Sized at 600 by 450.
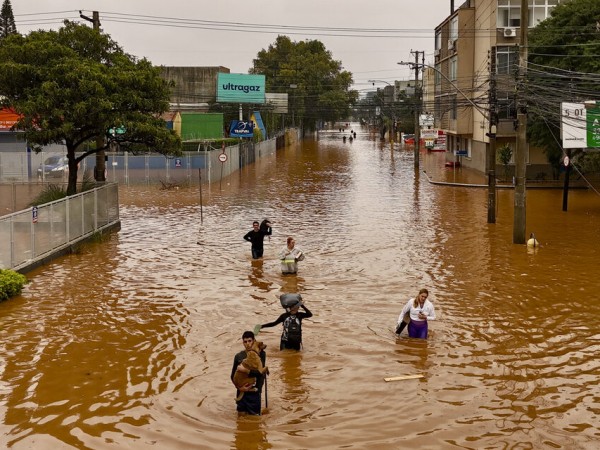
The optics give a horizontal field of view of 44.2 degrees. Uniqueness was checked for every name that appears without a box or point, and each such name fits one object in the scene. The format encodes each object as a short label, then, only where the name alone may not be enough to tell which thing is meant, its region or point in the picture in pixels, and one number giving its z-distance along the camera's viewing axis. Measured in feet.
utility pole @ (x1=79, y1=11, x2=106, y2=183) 97.12
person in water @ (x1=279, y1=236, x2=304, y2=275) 64.39
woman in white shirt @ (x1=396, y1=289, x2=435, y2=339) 45.65
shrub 55.11
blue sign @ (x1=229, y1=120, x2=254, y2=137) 216.06
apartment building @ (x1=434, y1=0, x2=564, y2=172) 158.40
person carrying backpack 42.45
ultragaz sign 285.84
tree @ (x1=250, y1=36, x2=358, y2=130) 404.57
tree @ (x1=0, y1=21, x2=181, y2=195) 81.56
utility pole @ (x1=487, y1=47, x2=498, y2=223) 91.35
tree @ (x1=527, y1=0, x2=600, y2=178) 110.22
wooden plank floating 39.08
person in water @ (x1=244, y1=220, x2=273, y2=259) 71.51
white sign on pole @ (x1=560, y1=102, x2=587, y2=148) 97.04
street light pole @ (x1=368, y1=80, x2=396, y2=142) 381.32
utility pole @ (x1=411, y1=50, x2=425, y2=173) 187.83
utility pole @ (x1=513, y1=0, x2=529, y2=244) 79.30
